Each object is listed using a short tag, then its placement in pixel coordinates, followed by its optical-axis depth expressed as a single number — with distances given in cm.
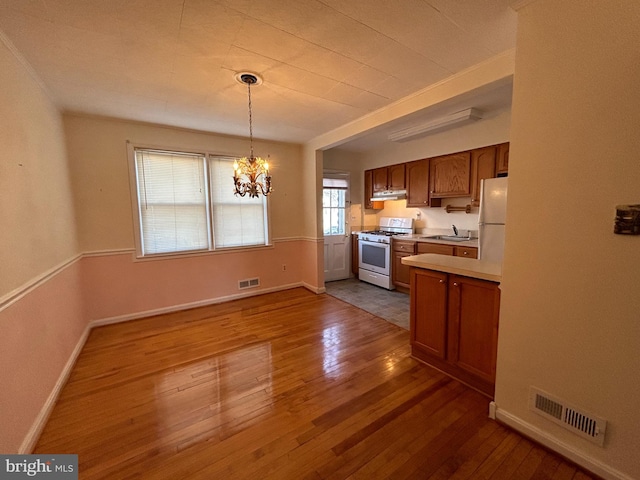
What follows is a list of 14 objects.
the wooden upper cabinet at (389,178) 481
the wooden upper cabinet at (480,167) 353
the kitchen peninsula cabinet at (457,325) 193
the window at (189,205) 354
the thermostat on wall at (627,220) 121
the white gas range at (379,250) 463
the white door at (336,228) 530
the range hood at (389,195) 488
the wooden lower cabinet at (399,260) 435
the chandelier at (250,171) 251
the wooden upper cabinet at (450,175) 382
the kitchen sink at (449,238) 401
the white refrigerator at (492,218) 309
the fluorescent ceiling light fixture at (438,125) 330
